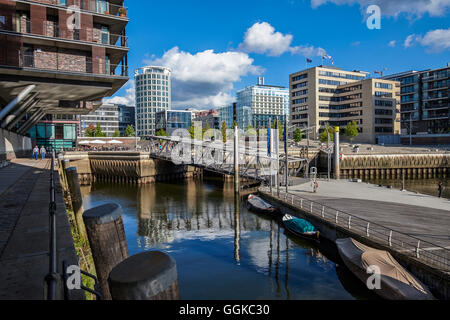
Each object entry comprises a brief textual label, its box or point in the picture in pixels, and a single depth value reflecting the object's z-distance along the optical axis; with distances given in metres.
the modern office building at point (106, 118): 186.00
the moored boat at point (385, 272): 12.23
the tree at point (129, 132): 135.12
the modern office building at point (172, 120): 178.52
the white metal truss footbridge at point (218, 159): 36.47
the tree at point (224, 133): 103.96
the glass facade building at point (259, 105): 175.00
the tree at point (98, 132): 114.50
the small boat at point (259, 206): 29.56
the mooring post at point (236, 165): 39.28
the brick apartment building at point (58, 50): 26.09
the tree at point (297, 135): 94.09
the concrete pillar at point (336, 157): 44.59
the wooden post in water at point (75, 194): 17.06
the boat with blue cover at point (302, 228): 21.72
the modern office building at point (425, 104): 101.88
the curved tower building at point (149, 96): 192.88
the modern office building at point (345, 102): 107.88
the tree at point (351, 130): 98.03
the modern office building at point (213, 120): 189.12
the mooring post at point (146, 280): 2.92
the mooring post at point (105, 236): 5.12
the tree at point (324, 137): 91.88
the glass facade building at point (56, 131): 74.25
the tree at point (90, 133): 119.00
